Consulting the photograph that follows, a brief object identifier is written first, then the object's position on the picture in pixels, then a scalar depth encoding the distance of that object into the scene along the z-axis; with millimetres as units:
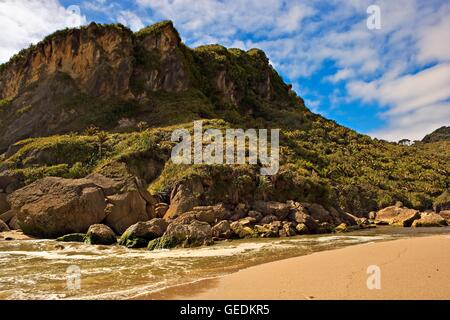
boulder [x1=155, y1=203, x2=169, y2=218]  26562
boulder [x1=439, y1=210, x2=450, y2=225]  37006
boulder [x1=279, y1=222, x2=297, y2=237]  23816
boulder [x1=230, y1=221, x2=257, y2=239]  22703
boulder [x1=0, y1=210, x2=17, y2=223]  27062
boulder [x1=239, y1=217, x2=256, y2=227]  24966
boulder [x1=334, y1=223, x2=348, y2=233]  27430
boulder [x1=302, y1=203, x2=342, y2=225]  29469
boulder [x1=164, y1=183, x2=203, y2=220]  26594
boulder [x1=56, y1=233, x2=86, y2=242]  20812
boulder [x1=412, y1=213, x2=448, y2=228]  31156
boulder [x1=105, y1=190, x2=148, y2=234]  23594
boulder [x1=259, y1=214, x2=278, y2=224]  26788
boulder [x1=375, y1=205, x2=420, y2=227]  32781
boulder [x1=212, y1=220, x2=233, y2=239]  21875
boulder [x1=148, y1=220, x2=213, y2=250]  18219
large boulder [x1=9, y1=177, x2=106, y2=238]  22500
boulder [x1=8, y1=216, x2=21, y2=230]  26016
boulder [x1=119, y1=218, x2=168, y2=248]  19125
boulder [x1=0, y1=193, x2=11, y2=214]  28936
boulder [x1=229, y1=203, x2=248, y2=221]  27503
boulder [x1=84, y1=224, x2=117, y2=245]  20047
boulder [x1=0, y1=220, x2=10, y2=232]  25328
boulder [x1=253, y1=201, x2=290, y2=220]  27783
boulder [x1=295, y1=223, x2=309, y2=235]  25156
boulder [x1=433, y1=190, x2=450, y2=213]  45500
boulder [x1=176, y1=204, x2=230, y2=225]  23719
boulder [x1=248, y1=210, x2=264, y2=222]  27156
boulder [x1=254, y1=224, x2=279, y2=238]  23223
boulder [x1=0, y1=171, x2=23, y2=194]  31688
